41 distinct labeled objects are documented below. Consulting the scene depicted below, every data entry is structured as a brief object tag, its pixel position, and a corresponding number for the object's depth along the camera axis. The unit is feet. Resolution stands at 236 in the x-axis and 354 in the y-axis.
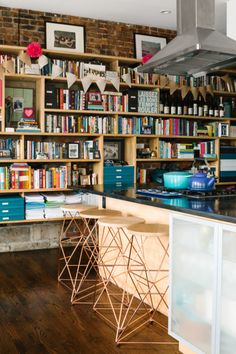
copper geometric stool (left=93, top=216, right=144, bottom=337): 10.75
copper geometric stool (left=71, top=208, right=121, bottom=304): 11.89
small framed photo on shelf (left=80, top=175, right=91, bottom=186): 18.60
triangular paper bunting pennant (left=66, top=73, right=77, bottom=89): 17.70
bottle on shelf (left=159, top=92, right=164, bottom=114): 19.75
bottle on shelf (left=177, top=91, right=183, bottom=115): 20.09
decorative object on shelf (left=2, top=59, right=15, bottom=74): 16.85
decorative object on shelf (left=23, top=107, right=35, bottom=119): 17.63
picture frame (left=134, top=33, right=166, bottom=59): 20.02
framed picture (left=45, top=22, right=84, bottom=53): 18.38
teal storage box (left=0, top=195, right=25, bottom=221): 16.89
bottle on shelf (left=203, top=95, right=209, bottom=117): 20.58
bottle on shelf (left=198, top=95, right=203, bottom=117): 20.49
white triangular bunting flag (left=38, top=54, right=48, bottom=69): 17.34
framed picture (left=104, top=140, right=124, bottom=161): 19.58
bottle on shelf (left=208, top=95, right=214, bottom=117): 20.68
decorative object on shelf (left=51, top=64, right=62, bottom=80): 17.58
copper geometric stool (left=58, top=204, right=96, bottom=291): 13.15
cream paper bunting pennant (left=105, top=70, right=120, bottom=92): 18.57
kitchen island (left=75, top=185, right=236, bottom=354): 7.57
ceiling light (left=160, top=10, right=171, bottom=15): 18.21
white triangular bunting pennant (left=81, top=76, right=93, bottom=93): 18.07
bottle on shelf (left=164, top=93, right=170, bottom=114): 19.81
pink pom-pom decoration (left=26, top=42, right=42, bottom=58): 16.99
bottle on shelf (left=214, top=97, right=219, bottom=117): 20.80
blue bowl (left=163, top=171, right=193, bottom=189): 11.52
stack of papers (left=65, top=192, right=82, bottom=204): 18.12
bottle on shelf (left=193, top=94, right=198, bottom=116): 20.36
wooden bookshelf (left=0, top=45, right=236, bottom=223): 17.39
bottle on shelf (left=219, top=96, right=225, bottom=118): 20.93
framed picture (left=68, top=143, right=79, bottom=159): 18.25
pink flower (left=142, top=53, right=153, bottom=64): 19.02
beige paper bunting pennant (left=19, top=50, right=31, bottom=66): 17.12
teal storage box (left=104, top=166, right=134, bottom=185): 18.72
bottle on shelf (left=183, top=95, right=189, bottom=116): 20.24
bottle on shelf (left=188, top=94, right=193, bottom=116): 20.27
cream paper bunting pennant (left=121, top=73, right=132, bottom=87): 18.78
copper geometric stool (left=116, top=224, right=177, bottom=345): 9.93
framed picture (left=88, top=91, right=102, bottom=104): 18.48
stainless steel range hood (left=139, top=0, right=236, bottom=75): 11.17
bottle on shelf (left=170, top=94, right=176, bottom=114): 19.94
